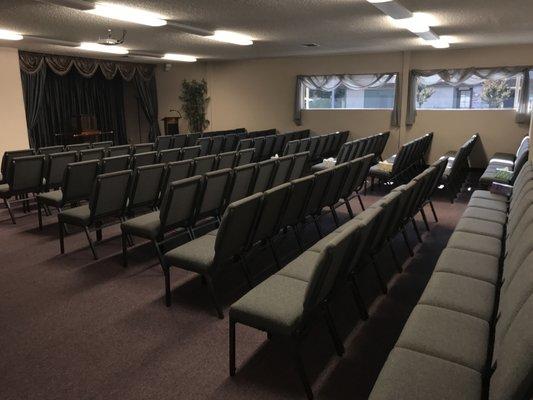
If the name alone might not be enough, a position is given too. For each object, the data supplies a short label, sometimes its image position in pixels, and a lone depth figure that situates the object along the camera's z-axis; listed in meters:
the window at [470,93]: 9.31
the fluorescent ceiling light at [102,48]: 8.60
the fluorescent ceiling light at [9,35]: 7.00
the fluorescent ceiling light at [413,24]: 5.82
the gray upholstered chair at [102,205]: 4.05
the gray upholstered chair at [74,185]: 4.66
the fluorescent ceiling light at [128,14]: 5.22
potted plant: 12.81
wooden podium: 12.72
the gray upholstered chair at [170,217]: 3.59
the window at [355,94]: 10.45
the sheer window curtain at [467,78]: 8.73
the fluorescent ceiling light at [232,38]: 7.36
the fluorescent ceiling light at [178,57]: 10.84
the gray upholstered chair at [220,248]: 2.90
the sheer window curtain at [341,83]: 10.09
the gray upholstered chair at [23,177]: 5.25
